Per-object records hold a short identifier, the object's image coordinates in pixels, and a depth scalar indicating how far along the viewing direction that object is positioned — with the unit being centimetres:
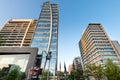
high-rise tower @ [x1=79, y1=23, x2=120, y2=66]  3605
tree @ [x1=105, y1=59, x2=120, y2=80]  2004
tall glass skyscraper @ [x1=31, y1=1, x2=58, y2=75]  3408
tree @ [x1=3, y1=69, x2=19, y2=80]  1204
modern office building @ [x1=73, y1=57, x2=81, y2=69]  7364
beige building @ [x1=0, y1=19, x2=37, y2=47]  4087
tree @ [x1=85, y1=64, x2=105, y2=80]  2506
